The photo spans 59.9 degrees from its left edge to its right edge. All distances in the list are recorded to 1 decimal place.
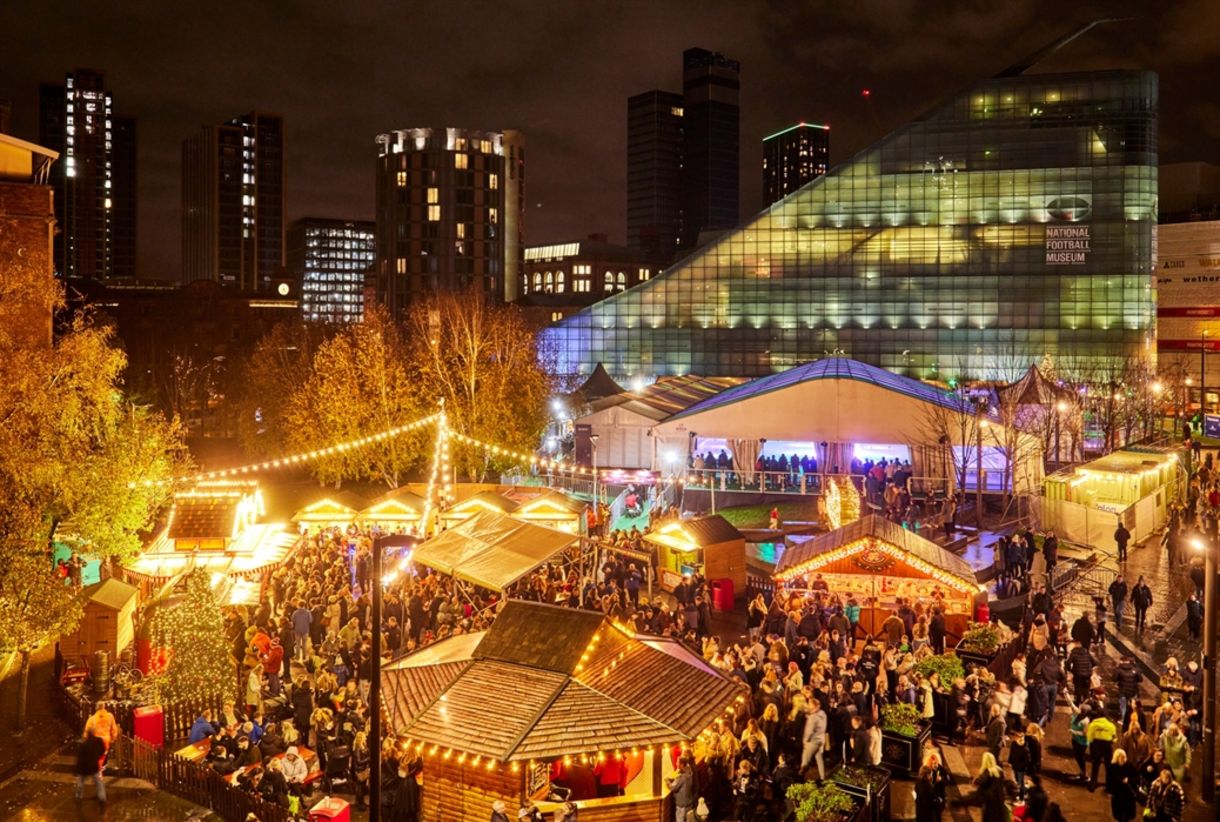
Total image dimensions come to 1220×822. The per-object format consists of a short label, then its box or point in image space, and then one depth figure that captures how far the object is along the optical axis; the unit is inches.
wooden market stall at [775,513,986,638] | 748.0
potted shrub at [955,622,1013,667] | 655.1
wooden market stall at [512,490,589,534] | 981.2
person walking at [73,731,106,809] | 517.3
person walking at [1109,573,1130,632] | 796.6
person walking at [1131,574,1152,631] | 774.5
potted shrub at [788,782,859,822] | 413.4
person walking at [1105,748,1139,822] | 457.7
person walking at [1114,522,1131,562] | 983.0
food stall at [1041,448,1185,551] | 1045.8
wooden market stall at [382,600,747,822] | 419.5
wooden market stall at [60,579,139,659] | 710.5
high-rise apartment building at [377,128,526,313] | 4579.2
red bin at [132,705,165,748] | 590.6
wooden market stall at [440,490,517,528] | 981.2
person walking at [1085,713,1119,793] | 513.3
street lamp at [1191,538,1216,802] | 487.8
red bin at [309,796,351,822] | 444.1
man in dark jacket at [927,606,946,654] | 695.1
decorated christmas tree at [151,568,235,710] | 595.5
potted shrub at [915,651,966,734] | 587.5
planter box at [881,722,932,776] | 523.8
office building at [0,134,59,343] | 1142.3
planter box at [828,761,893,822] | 444.8
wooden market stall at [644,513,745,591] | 863.1
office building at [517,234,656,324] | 6643.7
